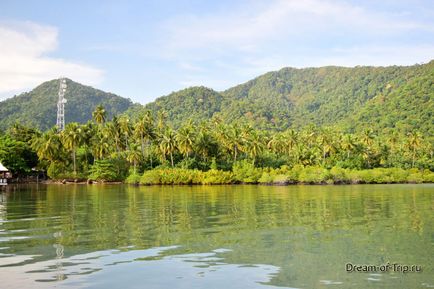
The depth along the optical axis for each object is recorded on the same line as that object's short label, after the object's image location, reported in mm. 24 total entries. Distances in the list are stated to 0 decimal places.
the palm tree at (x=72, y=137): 98125
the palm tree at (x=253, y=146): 100188
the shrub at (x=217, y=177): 90406
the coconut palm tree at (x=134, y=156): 97569
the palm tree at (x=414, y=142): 109750
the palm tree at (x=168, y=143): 97750
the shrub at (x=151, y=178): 89412
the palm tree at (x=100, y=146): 100625
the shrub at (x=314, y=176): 90125
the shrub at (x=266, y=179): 90125
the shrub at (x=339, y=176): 91688
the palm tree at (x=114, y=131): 102125
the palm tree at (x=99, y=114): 105438
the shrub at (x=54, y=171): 99438
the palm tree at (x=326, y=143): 106688
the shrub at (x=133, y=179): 90938
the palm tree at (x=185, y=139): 96500
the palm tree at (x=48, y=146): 97938
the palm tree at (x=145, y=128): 99625
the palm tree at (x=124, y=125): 102688
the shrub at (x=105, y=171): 94938
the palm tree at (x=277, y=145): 113956
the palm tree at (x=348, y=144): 106688
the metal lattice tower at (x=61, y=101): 159200
